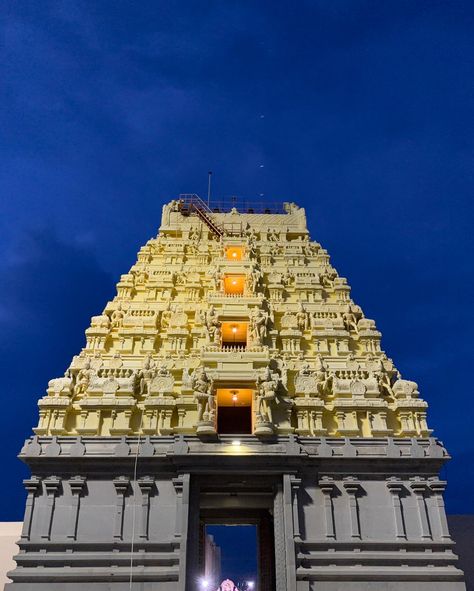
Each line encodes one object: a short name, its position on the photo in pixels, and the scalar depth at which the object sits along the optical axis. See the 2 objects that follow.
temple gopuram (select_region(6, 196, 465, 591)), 23.20
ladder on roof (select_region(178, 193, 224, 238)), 40.84
